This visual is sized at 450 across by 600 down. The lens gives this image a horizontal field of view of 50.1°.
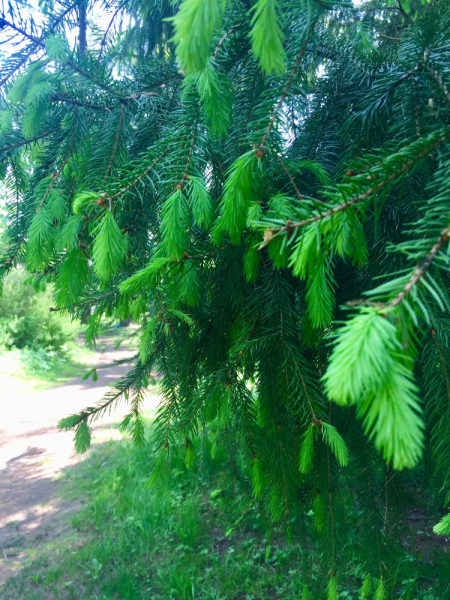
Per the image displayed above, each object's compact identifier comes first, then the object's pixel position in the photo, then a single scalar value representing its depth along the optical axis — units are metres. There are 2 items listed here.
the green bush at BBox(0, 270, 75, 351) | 3.88
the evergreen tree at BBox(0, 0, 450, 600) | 0.27
